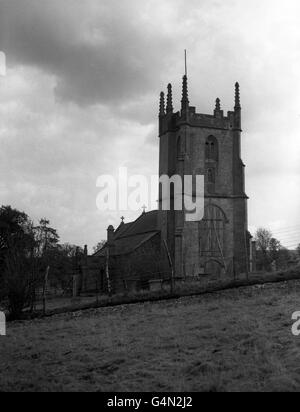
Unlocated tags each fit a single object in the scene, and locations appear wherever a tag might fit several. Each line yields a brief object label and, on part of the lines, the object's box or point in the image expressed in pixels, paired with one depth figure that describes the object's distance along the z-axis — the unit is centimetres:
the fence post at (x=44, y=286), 2776
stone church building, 4545
